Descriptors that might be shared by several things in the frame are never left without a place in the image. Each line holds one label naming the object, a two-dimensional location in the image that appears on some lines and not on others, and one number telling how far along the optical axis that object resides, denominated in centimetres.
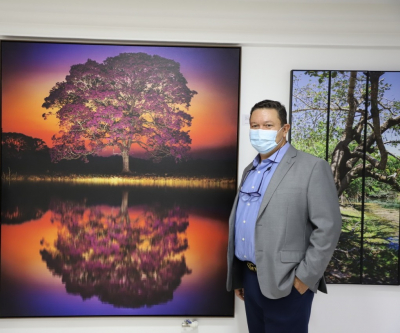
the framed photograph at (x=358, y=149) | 240
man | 162
